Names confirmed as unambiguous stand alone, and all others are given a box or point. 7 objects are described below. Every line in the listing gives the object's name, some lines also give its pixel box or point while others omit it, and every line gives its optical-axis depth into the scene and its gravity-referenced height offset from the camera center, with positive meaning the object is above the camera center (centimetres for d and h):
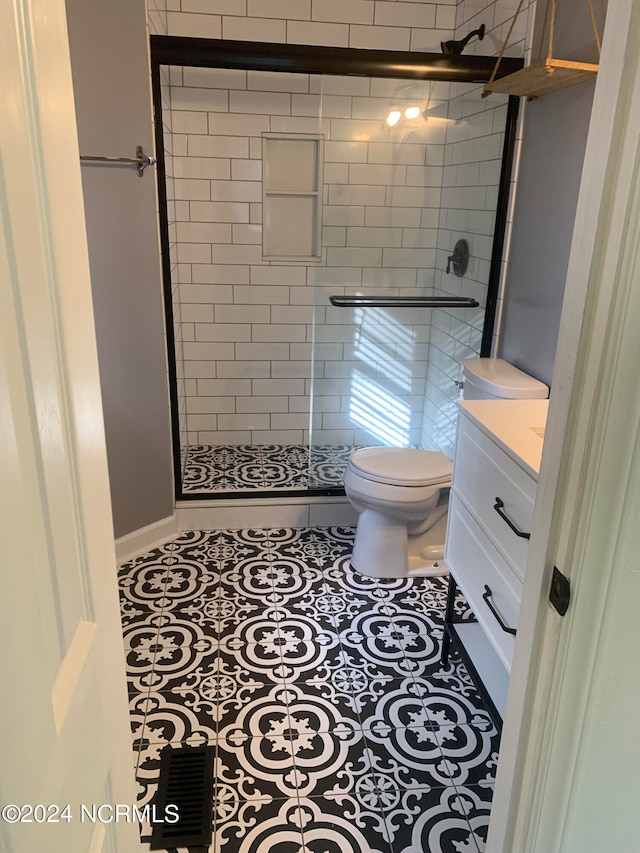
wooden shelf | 190 +42
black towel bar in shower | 284 -37
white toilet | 244 -106
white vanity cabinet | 151 -77
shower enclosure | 263 -17
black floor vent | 154 -142
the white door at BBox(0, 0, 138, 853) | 52 -26
